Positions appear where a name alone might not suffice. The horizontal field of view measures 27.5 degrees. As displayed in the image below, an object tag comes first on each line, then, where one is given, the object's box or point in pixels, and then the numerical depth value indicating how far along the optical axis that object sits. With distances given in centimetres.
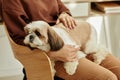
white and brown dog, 125
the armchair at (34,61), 129
